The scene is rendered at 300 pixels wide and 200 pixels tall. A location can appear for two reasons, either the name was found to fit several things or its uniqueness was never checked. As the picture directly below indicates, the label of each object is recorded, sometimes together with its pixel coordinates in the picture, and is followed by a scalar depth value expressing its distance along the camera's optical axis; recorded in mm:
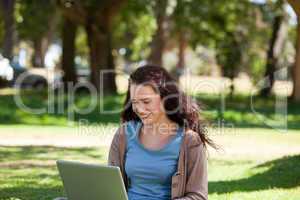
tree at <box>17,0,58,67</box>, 29016
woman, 4164
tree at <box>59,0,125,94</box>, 22500
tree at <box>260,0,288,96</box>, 27292
